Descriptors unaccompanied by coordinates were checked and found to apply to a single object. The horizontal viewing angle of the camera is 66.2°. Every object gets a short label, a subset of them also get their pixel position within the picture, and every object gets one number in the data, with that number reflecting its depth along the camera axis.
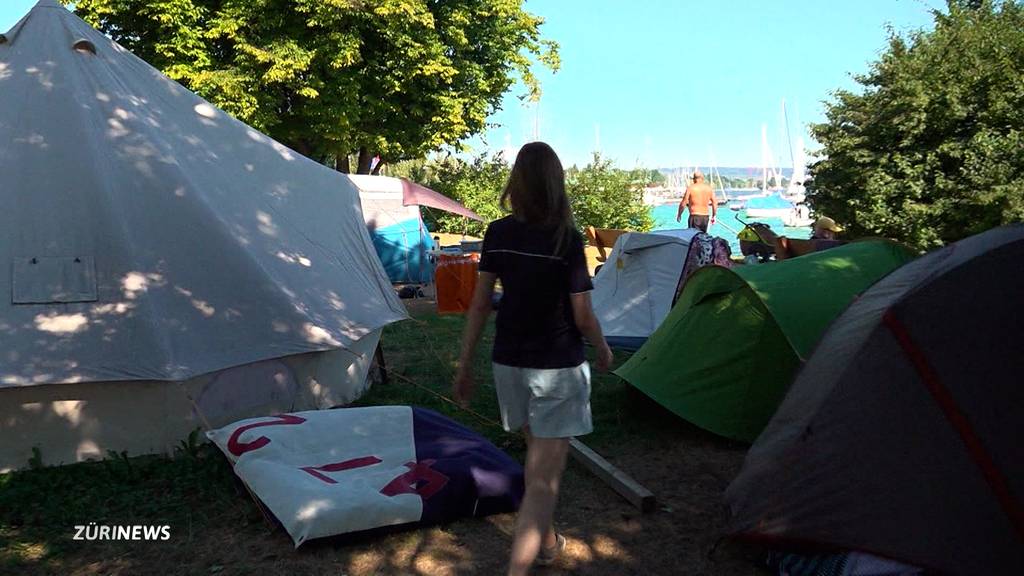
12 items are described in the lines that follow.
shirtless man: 13.57
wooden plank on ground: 4.52
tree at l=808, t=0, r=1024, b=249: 12.16
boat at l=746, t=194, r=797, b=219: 48.78
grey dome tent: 3.11
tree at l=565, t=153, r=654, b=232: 22.23
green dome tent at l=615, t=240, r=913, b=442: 5.44
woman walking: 3.23
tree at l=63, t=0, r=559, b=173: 18.89
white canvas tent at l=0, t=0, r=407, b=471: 5.04
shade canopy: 17.22
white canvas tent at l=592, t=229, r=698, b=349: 9.34
